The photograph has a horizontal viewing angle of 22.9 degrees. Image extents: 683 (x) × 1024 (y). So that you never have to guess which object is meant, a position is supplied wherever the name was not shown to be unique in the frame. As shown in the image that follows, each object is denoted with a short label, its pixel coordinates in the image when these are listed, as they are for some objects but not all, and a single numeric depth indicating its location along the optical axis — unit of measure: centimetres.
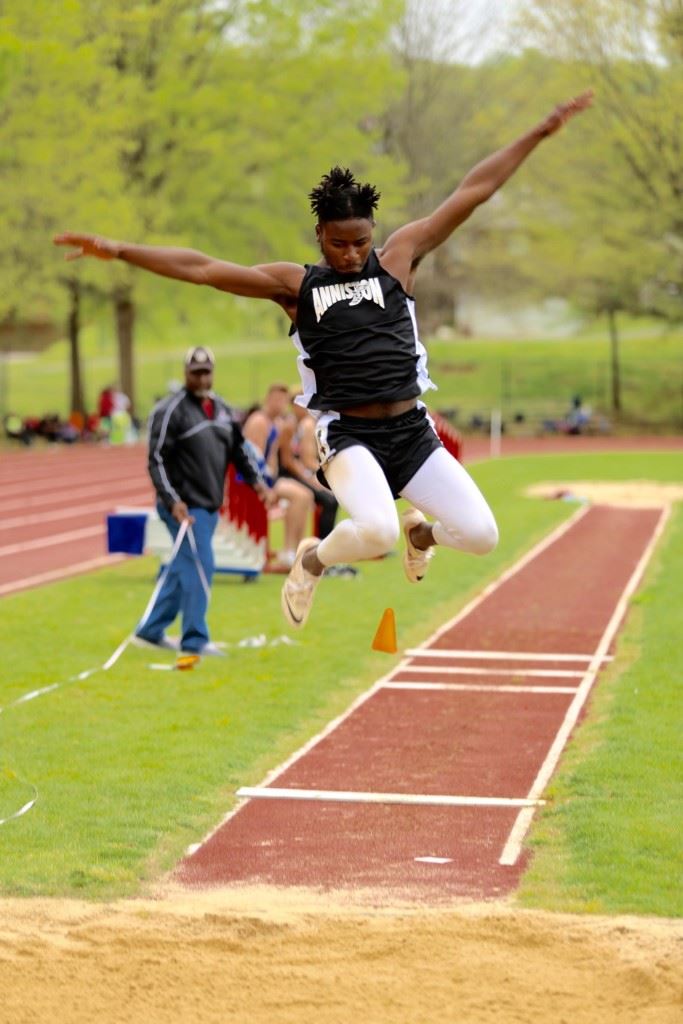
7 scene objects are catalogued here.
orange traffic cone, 822
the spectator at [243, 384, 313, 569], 1723
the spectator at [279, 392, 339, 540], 1712
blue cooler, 1653
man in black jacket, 1237
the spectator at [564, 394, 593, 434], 4802
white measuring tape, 1095
